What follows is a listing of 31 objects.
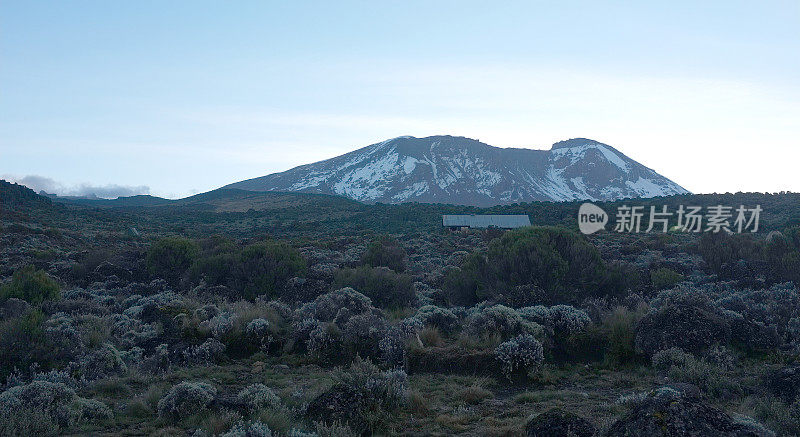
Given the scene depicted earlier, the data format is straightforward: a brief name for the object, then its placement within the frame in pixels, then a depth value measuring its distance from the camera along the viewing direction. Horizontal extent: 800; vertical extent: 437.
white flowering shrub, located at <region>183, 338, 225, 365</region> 9.45
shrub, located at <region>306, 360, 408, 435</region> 5.89
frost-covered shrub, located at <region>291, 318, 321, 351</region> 10.30
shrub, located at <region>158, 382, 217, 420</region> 6.34
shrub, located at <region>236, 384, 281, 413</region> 6.27
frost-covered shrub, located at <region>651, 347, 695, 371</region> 8.18
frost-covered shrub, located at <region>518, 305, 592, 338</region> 10.13
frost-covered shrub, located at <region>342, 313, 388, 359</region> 9.69
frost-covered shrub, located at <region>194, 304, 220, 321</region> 11.11
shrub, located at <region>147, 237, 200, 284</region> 20.08
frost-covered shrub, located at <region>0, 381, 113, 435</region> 5.73
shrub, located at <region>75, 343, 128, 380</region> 8.34
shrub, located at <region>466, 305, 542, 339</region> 9.73
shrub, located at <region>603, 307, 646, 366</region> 9.12
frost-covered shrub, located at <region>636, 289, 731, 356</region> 8.80
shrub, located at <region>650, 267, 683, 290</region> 15.31
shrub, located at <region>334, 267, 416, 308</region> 15.05
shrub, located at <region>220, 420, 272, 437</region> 5.14
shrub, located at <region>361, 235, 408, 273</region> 21.86
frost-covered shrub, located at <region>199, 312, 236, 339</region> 10.27
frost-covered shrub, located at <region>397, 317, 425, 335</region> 10.07
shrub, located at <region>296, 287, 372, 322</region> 11.50
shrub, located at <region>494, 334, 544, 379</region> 8.58
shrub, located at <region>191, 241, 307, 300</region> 17.17
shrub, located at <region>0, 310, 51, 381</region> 8.28
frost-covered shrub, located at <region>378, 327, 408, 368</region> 9.04
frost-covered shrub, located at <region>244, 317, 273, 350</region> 10.37
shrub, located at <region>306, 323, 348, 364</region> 9.70
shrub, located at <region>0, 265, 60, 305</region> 13.33
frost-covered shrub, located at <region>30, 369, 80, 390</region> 7.53
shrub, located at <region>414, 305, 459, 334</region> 11.16
